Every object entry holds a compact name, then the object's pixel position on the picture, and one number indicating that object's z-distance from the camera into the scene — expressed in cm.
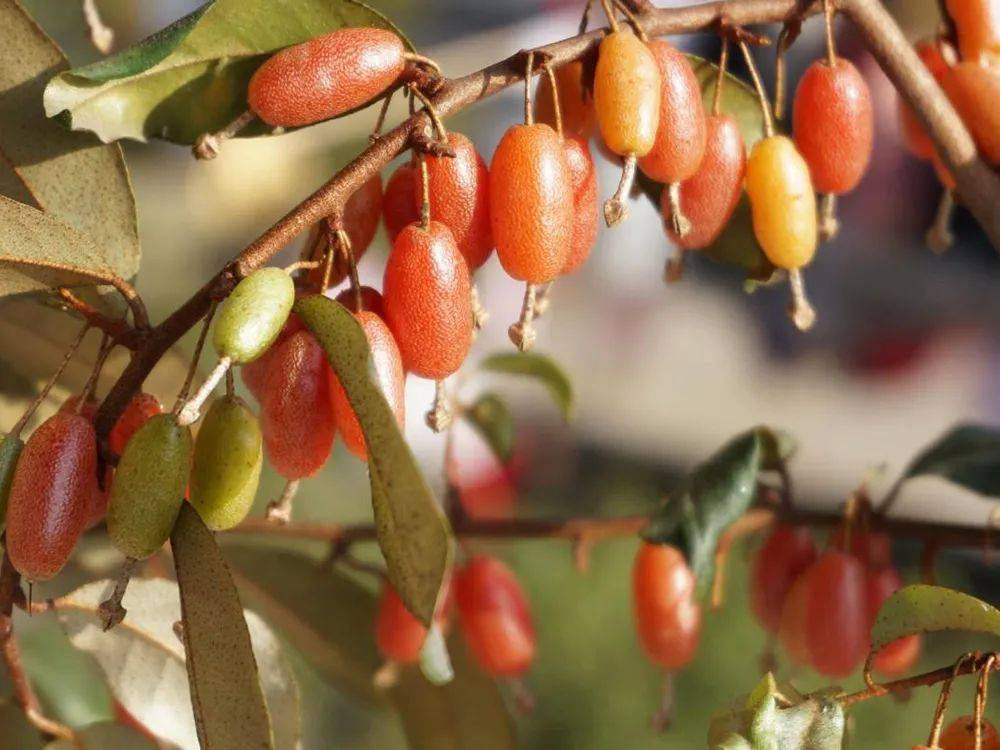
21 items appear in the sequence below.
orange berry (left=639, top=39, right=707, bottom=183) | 31
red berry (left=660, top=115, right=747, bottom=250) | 33
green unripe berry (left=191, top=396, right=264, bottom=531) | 29
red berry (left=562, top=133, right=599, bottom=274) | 31
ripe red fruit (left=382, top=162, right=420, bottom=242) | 32
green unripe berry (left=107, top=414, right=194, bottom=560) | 29
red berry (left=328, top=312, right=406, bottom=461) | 29
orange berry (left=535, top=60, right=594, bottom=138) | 33
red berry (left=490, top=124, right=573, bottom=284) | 30
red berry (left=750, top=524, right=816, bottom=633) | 38
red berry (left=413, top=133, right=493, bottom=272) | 30
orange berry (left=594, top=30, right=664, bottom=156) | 31
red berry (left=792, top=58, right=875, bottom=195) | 33
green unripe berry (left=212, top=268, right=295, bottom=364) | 28
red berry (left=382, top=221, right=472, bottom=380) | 30
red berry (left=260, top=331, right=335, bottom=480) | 30
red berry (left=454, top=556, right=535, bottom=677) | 40
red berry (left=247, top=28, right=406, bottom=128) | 30
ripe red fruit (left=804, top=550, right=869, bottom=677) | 36
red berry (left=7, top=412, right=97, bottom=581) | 29
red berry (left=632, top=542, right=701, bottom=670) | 39
